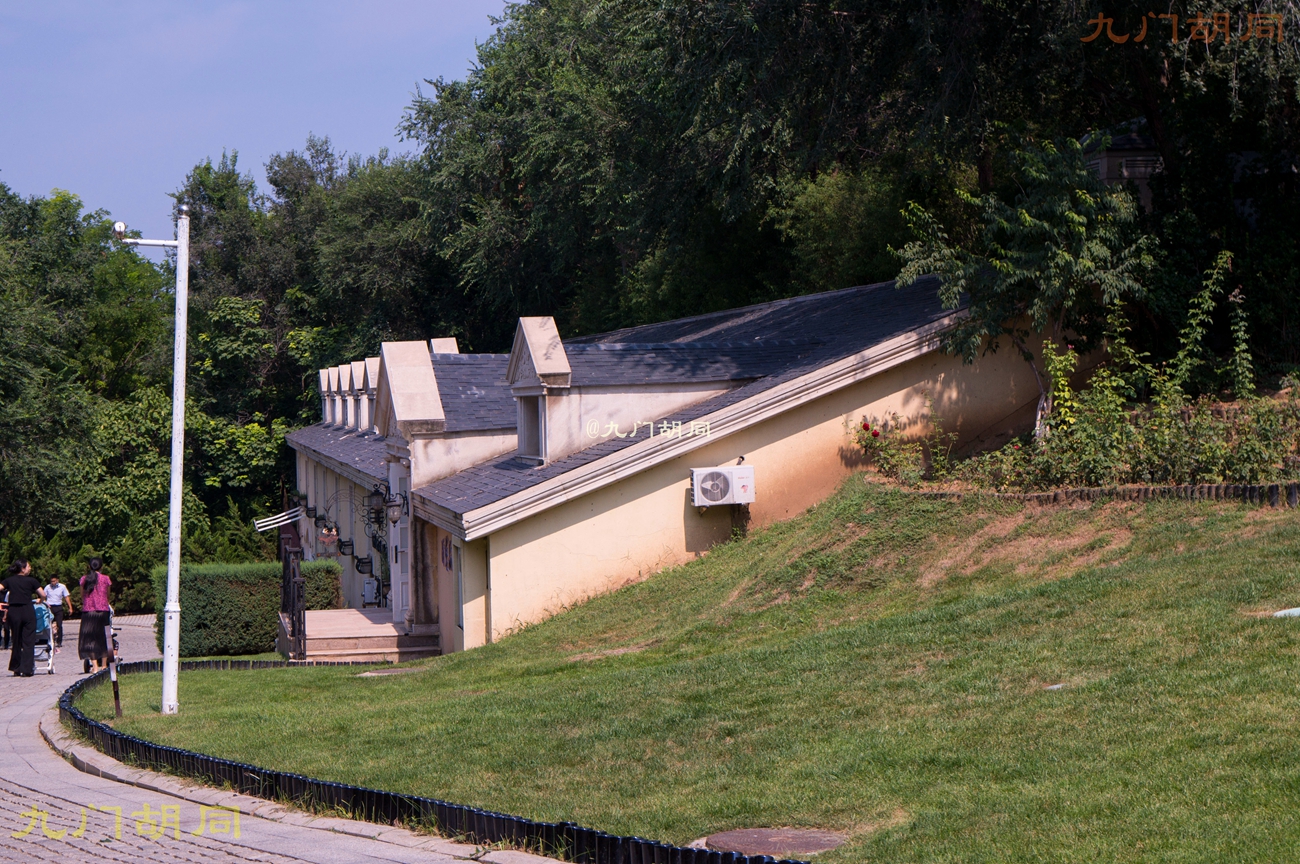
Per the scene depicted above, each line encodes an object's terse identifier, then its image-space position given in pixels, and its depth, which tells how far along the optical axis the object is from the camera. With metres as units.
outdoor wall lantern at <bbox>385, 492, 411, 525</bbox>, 22.94
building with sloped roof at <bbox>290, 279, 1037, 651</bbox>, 18.39
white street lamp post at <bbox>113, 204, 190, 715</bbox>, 13.85
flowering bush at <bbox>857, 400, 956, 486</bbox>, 18.75
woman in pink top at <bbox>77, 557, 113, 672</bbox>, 18.80
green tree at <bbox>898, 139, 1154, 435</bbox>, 17.52
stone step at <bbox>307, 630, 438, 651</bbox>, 21.50
